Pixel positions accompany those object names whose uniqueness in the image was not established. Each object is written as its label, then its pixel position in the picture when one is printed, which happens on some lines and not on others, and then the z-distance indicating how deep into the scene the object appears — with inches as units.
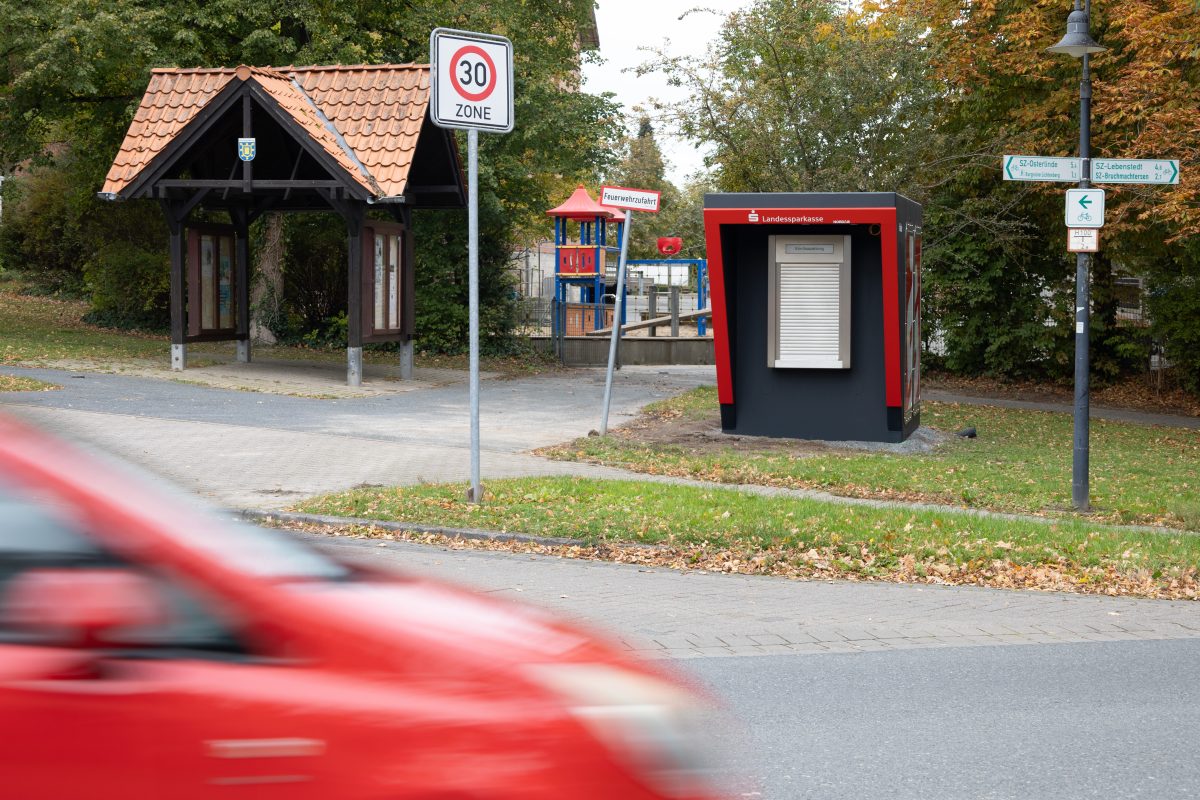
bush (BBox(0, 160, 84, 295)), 1459.2
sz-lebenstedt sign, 471.8
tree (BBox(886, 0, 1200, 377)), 794.8
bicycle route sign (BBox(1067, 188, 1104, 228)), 482.0
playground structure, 1277.1
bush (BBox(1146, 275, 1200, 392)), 1026.1
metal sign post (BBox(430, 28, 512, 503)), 406.0
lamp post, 487.2
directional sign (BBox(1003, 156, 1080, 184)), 476.7
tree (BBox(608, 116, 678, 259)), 2450.8
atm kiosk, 653.9
